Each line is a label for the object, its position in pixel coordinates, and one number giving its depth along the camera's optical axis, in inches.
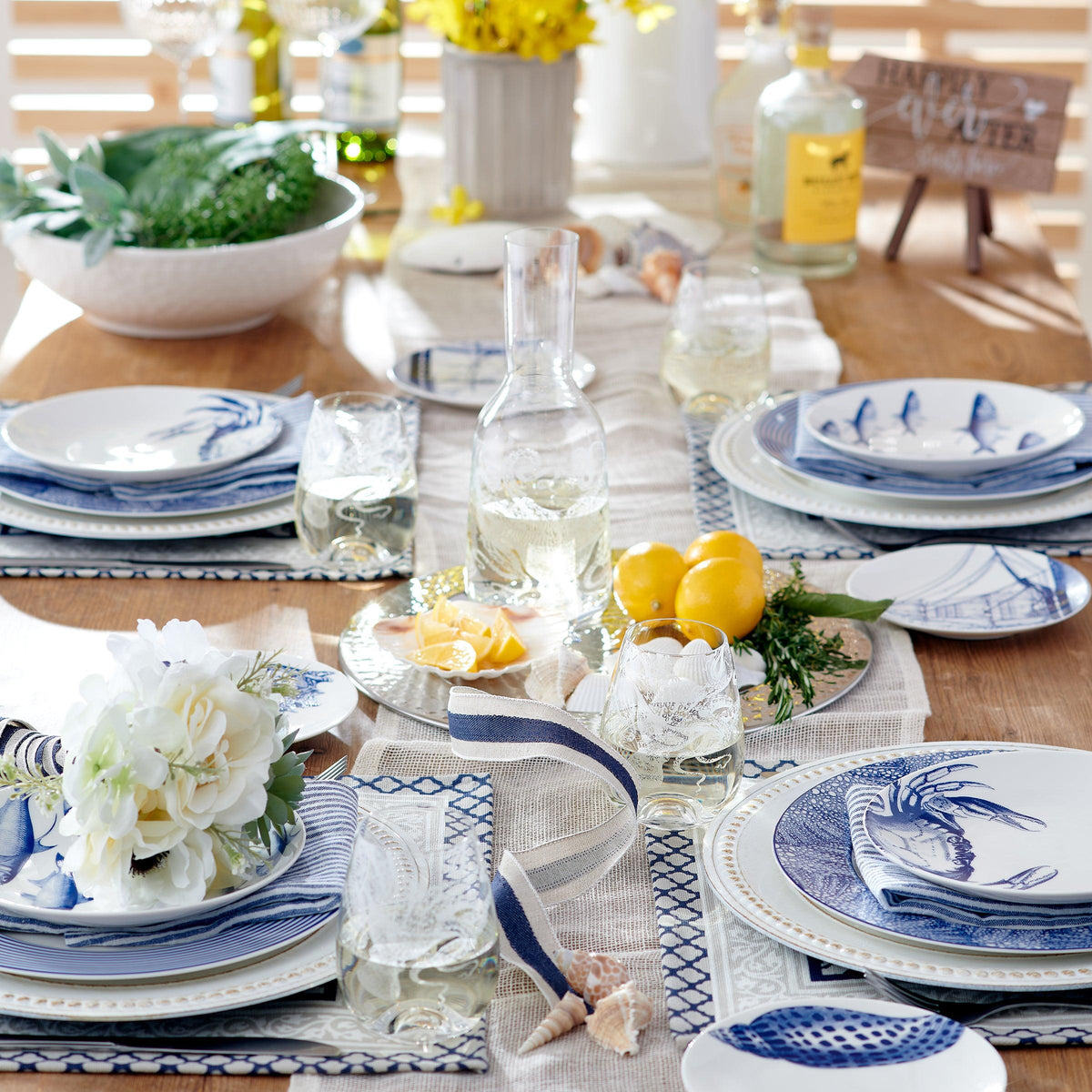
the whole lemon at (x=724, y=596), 65.9
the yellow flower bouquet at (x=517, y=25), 98.8
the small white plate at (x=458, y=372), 85.2
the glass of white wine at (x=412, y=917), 53.3
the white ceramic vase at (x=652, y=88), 112.6
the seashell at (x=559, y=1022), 54.6
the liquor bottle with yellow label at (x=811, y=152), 93.0
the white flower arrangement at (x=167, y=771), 54.4
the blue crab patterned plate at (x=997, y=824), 56.1
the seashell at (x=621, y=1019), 54.5
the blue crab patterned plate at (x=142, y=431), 75.5
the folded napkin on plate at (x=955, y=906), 55.4
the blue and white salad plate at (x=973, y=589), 68.3
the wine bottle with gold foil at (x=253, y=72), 111.1
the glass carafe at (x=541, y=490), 67.8
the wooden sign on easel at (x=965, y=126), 97.9
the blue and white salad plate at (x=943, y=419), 77.8
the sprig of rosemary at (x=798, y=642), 65.1
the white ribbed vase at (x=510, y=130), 102.1
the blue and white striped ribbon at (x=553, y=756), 58.1
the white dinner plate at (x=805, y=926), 54.5
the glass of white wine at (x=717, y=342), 81.5
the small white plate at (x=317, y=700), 62.9
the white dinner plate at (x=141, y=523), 73.1
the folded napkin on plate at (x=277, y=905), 55.3
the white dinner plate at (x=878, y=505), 73.5
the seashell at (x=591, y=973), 55.6
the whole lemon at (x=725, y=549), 67.1
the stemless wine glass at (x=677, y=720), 59.1
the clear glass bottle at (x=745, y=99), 102.4
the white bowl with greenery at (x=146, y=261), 86.8
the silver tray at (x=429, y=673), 64.6
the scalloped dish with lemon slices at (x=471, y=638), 65.8
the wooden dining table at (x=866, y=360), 64.8
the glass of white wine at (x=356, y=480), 71.1
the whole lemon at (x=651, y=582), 67.8
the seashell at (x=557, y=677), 64.2
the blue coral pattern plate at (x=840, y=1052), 52.2
